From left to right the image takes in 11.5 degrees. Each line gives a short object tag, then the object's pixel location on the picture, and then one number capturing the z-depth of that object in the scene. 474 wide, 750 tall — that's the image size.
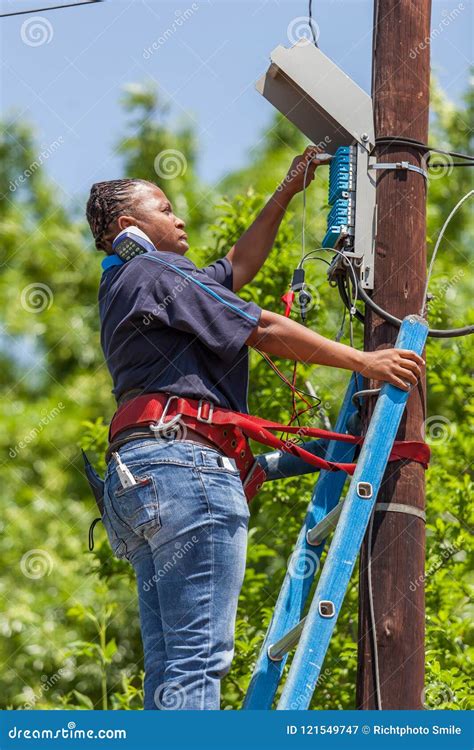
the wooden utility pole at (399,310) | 7.87
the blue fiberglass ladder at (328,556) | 7.10
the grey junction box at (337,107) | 8.37
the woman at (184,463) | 7.06
